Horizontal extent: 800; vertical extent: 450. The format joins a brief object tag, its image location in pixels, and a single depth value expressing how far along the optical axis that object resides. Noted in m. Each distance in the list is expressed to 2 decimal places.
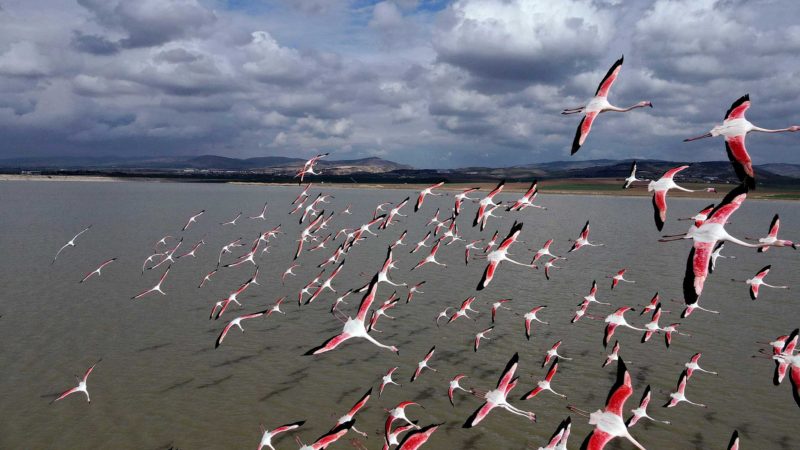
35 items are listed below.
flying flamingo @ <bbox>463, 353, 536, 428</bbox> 11.18
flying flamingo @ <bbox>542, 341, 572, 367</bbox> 17.86
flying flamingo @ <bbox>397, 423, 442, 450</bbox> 9.77
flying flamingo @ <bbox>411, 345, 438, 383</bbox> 16.60
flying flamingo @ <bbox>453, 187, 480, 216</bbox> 23.23
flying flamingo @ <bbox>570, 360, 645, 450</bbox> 8.62
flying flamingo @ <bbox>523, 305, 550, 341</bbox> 20.62
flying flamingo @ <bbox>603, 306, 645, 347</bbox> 17.77
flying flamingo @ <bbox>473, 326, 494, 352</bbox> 19.61
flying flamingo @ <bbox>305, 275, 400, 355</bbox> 12.57
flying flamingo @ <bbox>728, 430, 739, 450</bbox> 10.88
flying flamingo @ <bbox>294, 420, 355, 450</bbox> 9.79
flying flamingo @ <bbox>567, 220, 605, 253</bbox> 22.38
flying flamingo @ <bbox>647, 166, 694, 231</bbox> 11.01
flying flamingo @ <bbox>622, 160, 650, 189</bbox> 15.07
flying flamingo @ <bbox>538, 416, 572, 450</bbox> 10.56
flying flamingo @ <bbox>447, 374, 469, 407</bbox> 15.48
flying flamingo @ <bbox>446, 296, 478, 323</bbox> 21.71
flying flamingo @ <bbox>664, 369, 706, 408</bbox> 15.01
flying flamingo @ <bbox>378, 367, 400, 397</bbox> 16.15
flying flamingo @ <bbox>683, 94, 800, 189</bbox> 8.88
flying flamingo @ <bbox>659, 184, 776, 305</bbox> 8.55
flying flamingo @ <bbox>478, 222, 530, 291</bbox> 13.40
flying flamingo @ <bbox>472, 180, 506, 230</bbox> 18.15
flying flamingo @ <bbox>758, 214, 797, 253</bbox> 14.57
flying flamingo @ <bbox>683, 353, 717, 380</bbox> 16.66
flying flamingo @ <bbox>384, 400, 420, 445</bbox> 13.05
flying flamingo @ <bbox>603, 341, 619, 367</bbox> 17.43
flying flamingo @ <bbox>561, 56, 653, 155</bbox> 10.43
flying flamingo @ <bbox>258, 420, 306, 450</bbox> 11.70
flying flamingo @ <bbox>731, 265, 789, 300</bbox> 17.00
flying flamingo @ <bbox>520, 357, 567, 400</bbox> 14.27
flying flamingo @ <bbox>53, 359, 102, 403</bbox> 15.65
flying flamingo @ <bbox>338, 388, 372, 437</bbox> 11.66
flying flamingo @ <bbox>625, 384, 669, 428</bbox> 13.81
